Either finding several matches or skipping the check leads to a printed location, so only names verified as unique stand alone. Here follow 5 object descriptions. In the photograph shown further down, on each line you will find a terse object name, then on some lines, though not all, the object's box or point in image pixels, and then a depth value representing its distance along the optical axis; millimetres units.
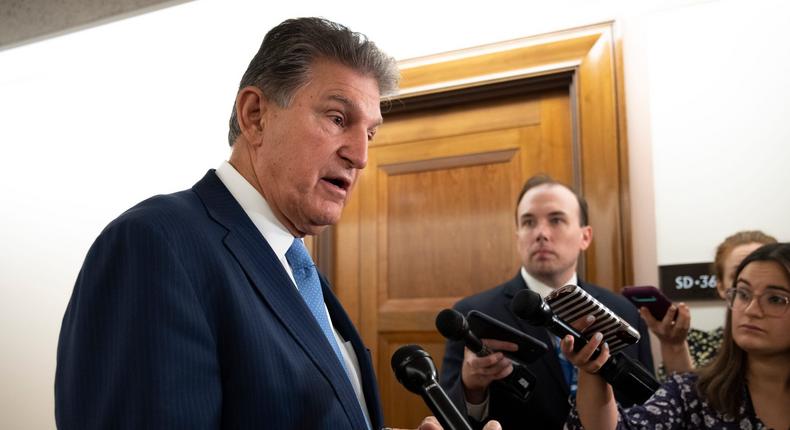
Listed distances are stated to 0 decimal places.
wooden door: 2695
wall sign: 2455
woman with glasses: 1668
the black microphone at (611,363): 1370
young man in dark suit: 1978
